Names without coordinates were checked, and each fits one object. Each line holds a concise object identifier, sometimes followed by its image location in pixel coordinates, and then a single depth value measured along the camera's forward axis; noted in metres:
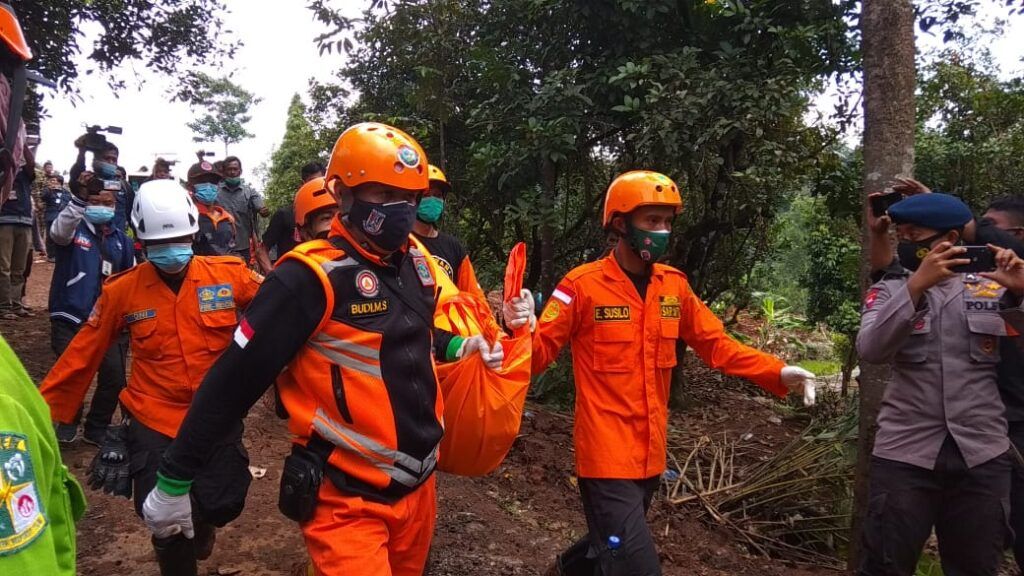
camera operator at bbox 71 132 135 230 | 6.32
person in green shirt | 1.04
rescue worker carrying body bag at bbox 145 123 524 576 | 2.19
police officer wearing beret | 2.97
